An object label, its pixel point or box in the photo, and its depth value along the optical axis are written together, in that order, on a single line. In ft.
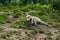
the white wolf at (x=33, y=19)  42.93
